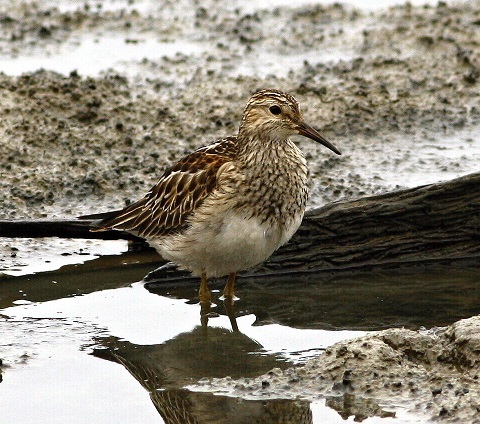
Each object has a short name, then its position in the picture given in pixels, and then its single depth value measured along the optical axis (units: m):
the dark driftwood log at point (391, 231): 17.17
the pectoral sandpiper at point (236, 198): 15.37
